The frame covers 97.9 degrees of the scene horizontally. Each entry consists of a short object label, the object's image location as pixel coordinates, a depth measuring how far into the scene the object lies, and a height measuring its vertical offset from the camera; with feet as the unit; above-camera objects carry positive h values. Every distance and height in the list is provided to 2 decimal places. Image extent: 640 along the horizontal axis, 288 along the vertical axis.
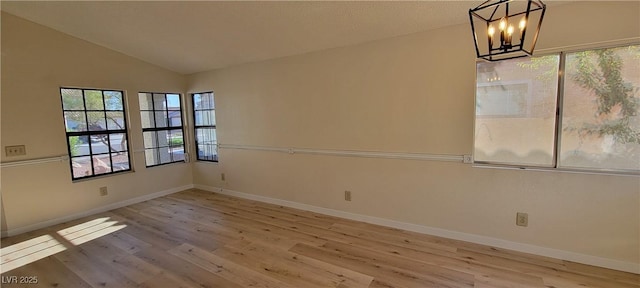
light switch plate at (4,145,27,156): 10.94 -0.48
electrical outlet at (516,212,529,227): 8.83 -3.16
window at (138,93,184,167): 15.76 +0.29
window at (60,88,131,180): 12.89 +0.20
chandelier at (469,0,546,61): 7.89 +2.89
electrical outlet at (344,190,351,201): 12.11 -3.00
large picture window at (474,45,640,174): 7.57 +0.22
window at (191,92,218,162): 16.96 +0.34
